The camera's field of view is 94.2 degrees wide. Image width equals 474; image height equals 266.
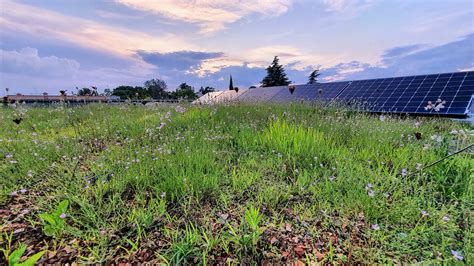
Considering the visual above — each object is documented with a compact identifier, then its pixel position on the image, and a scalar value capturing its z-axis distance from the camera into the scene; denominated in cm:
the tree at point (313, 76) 4646
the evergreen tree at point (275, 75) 4338
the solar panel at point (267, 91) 1822
